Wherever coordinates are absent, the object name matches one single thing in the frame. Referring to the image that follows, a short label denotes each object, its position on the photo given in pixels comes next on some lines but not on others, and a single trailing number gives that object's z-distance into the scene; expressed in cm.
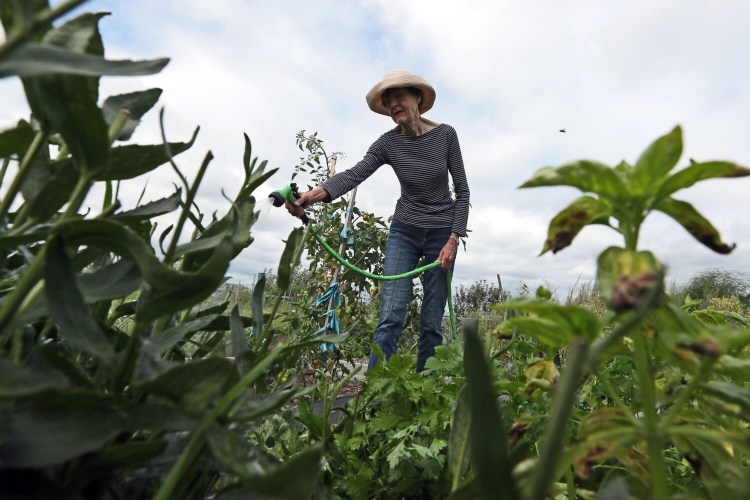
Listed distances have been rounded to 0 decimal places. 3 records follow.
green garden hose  220
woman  351
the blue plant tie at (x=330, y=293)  374
